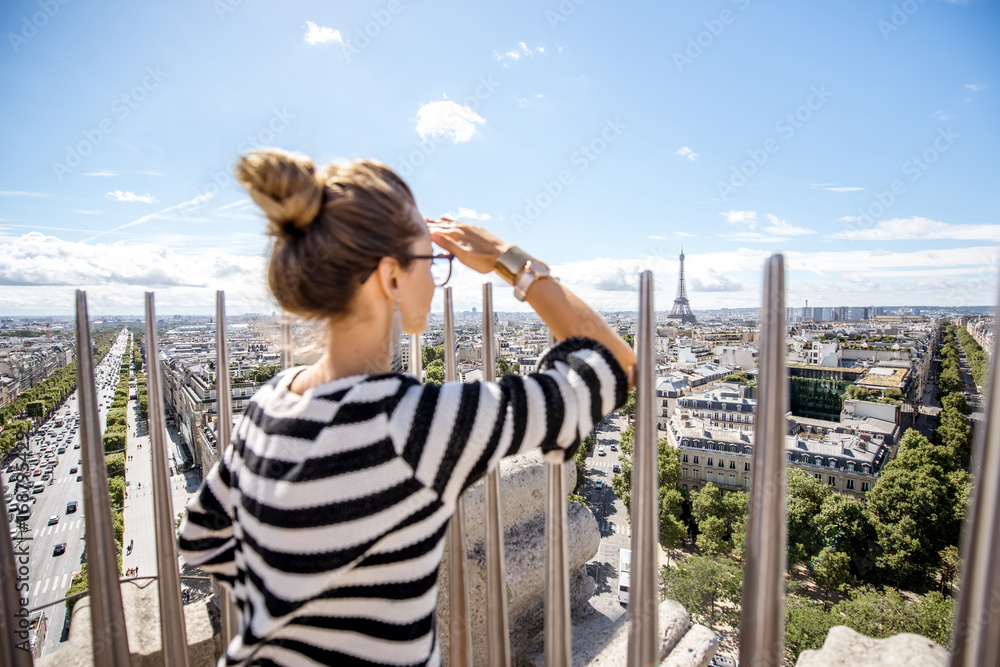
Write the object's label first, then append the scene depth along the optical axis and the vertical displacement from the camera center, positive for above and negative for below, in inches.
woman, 32.0 -8.1
